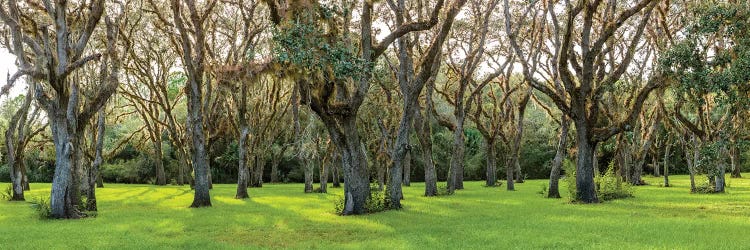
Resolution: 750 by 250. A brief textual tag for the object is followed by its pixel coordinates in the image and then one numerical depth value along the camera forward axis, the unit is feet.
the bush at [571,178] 77.45
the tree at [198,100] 78.69
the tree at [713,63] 51.13
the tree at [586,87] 70.74
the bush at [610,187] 82.02
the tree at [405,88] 68.54
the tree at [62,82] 60.75
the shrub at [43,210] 63.82
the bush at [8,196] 95.20
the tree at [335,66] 55.88
